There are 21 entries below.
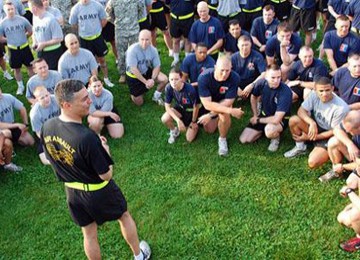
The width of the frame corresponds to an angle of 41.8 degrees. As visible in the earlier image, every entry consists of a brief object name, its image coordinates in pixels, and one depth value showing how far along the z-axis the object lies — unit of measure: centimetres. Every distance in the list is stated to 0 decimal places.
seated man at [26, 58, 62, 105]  759
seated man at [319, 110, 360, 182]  568
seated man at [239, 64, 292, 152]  692
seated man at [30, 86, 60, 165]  699
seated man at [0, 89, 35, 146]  727
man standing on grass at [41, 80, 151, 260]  407
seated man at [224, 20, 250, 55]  849
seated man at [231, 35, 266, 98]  775
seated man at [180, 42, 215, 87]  788
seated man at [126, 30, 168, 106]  820
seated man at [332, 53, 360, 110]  686
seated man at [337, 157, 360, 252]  509
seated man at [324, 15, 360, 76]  793
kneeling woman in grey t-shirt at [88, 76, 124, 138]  752
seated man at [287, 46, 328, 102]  743
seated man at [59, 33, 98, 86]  789
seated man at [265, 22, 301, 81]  805
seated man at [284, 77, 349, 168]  644
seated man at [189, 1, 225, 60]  879
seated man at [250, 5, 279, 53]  858
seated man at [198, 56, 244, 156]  704
